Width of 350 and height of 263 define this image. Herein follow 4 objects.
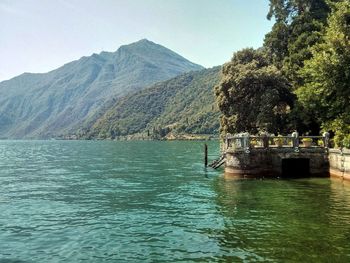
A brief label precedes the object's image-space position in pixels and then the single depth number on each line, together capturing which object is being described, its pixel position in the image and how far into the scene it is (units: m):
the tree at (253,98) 50.69
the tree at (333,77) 37.50
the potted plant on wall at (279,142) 39.87
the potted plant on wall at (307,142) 39.56
